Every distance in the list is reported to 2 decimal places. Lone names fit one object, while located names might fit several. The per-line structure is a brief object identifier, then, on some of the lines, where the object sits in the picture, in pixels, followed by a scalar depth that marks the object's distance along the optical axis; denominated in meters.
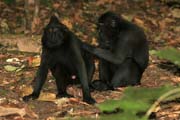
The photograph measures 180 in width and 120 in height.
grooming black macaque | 14.01
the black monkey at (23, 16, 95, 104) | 12.62
